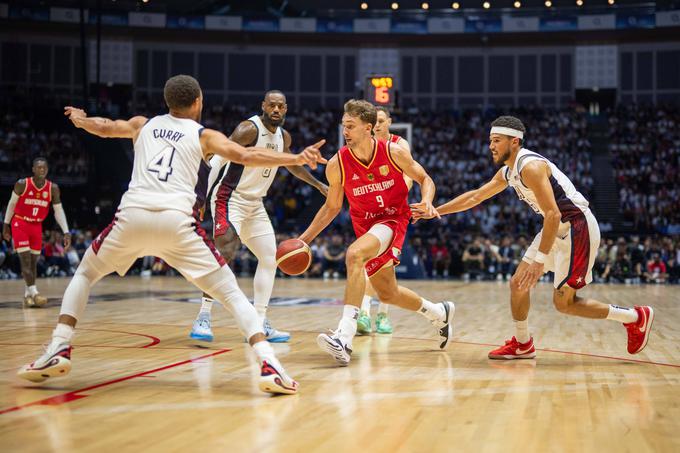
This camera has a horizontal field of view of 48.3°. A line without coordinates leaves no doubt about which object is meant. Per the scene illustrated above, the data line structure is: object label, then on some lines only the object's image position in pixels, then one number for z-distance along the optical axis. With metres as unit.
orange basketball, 5.97
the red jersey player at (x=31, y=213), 10.52
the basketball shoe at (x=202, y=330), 6.78
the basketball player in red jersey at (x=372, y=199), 5.91
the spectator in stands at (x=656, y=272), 18.97
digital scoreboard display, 16.05
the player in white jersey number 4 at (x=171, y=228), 4.36
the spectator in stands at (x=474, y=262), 20.28
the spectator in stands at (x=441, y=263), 20.89
